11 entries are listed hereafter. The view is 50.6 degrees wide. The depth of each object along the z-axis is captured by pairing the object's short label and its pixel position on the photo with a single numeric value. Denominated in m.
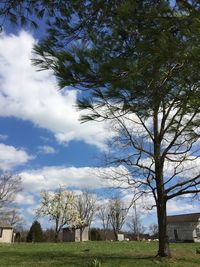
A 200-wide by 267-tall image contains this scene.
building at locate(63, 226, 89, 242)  28.11
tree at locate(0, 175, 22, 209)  24.77
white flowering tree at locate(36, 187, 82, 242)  28.56
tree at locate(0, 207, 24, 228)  25.82
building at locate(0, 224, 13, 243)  28.09
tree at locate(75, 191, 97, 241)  36.06
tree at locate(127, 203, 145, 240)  39.01
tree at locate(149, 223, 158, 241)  41.94
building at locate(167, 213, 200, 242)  29.98
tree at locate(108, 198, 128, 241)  36.68
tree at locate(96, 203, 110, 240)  38.12
